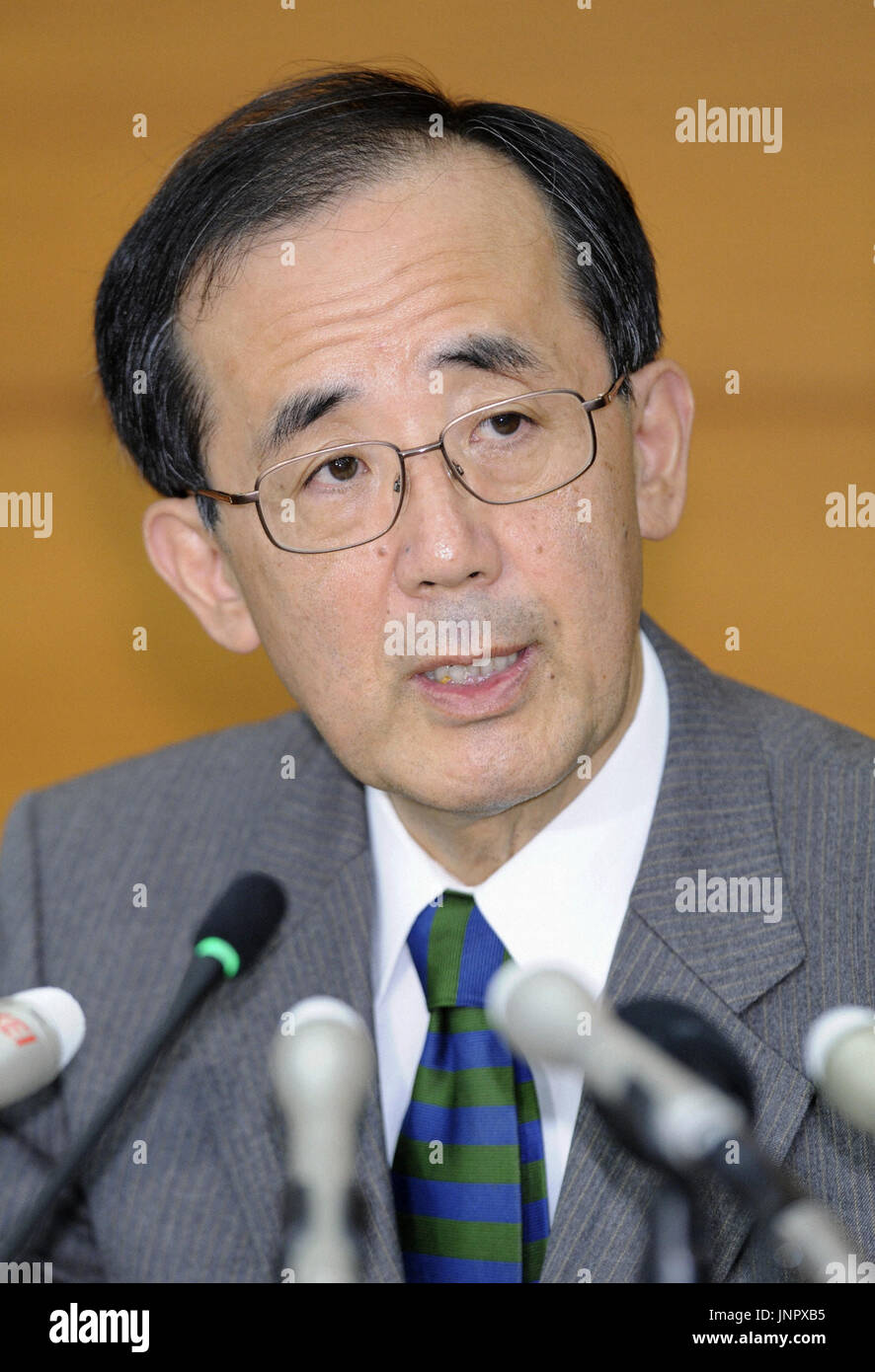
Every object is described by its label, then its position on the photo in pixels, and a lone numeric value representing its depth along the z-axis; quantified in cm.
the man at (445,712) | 170
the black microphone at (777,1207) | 148
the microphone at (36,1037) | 160
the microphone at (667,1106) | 149
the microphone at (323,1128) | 153
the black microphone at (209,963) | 157
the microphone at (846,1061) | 151
